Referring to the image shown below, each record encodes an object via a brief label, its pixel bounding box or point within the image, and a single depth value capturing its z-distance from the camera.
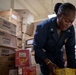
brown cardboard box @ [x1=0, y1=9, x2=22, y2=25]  3.02
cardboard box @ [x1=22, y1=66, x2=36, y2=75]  1.96
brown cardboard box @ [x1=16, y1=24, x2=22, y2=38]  3.13
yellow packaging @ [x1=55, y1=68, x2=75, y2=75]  1.09
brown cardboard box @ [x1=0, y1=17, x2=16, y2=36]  2.27
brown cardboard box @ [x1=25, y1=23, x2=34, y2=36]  2.81
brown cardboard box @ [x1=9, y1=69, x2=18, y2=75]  2.06
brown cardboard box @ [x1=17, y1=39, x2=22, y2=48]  3.06
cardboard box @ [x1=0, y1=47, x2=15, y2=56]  2.25
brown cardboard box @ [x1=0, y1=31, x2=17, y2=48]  2.26
